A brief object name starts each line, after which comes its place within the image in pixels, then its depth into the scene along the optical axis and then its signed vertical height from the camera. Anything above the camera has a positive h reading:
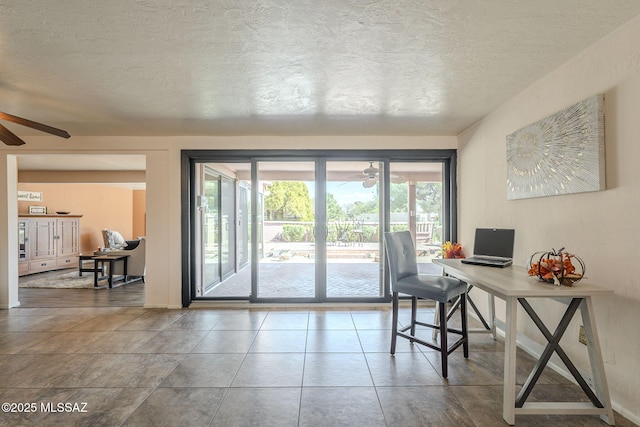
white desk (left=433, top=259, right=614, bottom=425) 1.86 -0.83
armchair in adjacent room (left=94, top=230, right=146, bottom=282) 6.05 -0.82
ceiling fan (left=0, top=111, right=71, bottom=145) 2.49 +0.74
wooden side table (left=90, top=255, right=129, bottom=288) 5.68 -0.84
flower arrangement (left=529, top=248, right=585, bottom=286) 1.94 -0.36
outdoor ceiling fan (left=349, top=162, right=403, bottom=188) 4.57 +0.55
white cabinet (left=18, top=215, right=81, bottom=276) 6.63 -0.58
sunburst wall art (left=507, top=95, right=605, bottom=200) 2.08 +0.46
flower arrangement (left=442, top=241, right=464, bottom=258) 3.93 -0.45
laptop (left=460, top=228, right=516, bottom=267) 2.81 -0.32
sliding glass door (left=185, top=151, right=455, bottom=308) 4.44 +0.05
